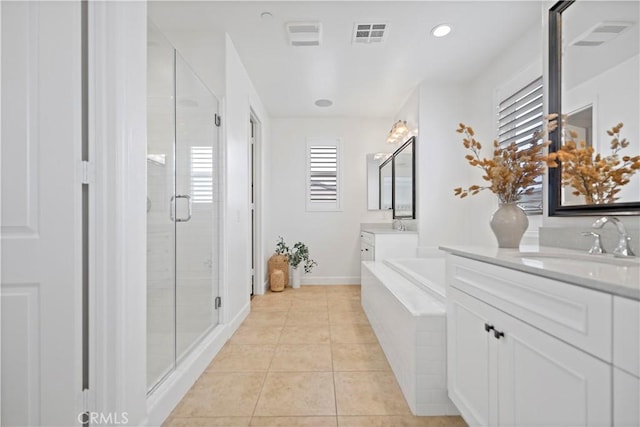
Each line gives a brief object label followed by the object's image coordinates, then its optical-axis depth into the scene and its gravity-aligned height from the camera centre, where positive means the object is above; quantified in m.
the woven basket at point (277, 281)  4.11 -0.93
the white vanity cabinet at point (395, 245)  3.47 -0.38
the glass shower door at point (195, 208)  1.88 +0.03
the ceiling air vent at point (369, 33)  2.41 +1.47
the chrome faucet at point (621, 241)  1.08 -0.10
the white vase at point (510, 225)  1.44 -0.06
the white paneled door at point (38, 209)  1.07 +0.01
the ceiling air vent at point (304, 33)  2.38 +1.45
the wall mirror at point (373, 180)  4.63 +0.49
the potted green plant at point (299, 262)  4.38 -0.73
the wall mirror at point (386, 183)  4.35 +0.42
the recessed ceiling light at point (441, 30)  2.43 +1.48
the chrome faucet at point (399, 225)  3.97 -0.18
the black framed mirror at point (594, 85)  1.15 +0.54
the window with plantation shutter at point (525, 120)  2.32 +0.76
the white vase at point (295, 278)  4.40 -0.95
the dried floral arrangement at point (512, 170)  1.44 +0.20
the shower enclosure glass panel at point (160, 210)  1.57 +0.01
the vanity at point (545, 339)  0.64 -0.35
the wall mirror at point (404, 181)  3.63 +0.39
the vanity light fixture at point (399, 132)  3.83 +1.02
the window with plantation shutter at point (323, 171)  4.67 +0.63
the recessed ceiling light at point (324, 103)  3.99 +1.46
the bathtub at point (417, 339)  1.51 -0.70
